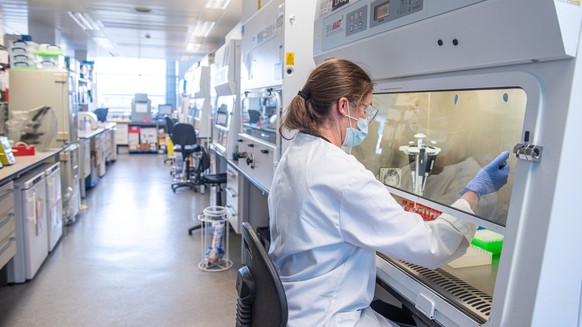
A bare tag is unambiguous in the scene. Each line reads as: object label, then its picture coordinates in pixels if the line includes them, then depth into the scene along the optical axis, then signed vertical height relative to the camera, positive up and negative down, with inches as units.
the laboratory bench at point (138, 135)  398.6 -38.7
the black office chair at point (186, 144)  230.4 -26.0
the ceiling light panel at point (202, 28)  273.3 +47.6
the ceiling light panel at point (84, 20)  252.3 +44.7
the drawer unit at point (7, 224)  100.2 -33.8
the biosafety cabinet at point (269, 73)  82.7 +6.5
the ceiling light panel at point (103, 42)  342.2 +42.1
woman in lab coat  42.1 -11.2
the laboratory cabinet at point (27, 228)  112.2 -38.3
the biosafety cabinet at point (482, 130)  31.1 -1.5
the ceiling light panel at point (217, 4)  223.0 +50.9
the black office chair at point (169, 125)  280.6 -19.5
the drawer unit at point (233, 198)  128.9 -31.5
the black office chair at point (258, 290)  40.6 -19.6
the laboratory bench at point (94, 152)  211.2 -35.4
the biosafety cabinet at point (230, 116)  132.7 -6.1
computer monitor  415.5 -13.1
